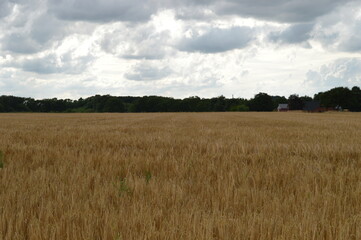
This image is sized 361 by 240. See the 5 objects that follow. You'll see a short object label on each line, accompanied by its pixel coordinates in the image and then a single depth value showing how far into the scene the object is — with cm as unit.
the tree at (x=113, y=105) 14438
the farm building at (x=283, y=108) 15800
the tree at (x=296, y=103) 15425
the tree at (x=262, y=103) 15075
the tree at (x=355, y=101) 10679
